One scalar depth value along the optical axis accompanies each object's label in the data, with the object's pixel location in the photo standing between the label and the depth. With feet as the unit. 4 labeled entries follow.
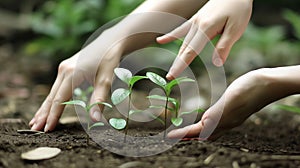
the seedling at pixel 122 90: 2.92
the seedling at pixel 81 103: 3.02
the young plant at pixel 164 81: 2.95
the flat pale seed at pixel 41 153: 2.75
